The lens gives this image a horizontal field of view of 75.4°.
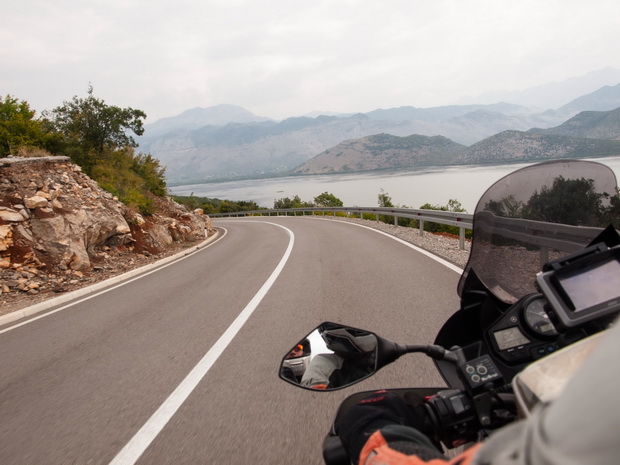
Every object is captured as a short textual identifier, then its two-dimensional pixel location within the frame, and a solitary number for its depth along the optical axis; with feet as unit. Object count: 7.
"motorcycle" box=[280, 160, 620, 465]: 4.52
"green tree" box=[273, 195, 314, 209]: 227.51
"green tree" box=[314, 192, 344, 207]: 214.48
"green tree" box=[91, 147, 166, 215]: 58.90
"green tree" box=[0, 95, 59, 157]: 53.21
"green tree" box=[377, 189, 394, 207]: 166.24
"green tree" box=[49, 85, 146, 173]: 65.80
